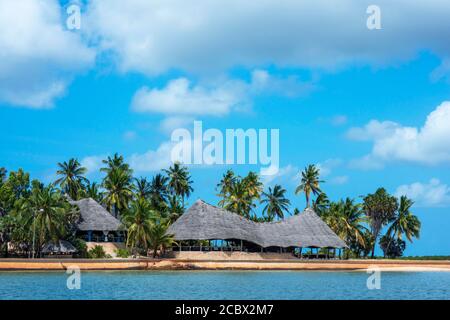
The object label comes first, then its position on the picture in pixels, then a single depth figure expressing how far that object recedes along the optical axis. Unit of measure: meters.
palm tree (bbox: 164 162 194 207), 86.06
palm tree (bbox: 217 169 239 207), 86.44
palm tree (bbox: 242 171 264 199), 83.94
